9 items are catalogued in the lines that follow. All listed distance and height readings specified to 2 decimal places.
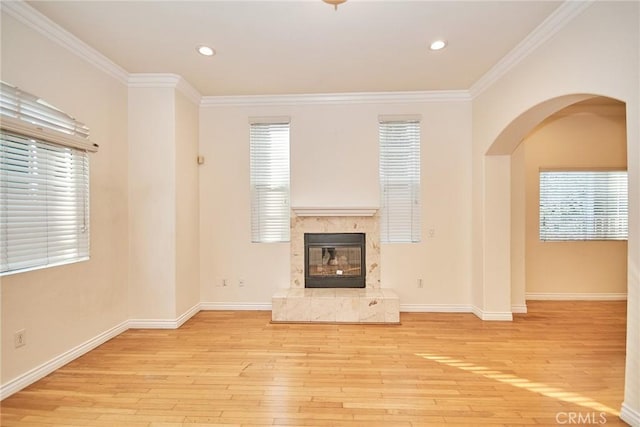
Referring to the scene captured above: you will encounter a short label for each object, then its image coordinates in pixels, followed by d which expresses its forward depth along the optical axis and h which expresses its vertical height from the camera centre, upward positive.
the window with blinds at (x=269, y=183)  4.29 +0.42
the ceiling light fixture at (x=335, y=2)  2.22 +1.51
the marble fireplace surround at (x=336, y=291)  3.75 -1.02
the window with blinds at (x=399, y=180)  4.21 +0.44
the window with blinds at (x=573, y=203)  4.71 +0.12
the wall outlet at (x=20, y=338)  2.29 -0.91
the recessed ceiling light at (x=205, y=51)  2.94 +1.56
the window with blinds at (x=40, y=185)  2.25 +0.24
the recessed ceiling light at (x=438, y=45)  2.87 +1.56
